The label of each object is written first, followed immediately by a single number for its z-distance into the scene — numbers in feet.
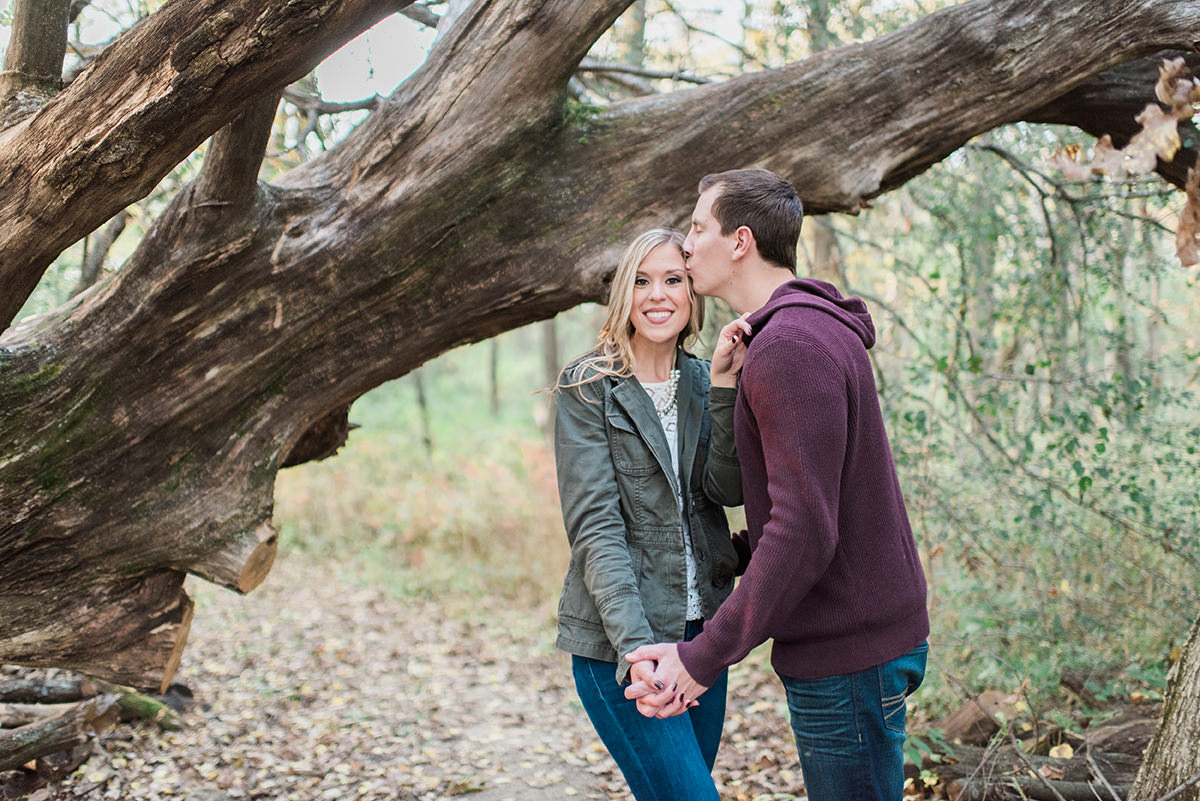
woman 7.75
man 6.64
